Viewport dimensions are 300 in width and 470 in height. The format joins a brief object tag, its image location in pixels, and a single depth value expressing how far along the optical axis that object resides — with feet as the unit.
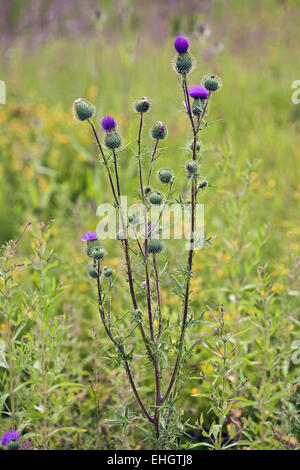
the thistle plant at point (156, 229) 8.16
